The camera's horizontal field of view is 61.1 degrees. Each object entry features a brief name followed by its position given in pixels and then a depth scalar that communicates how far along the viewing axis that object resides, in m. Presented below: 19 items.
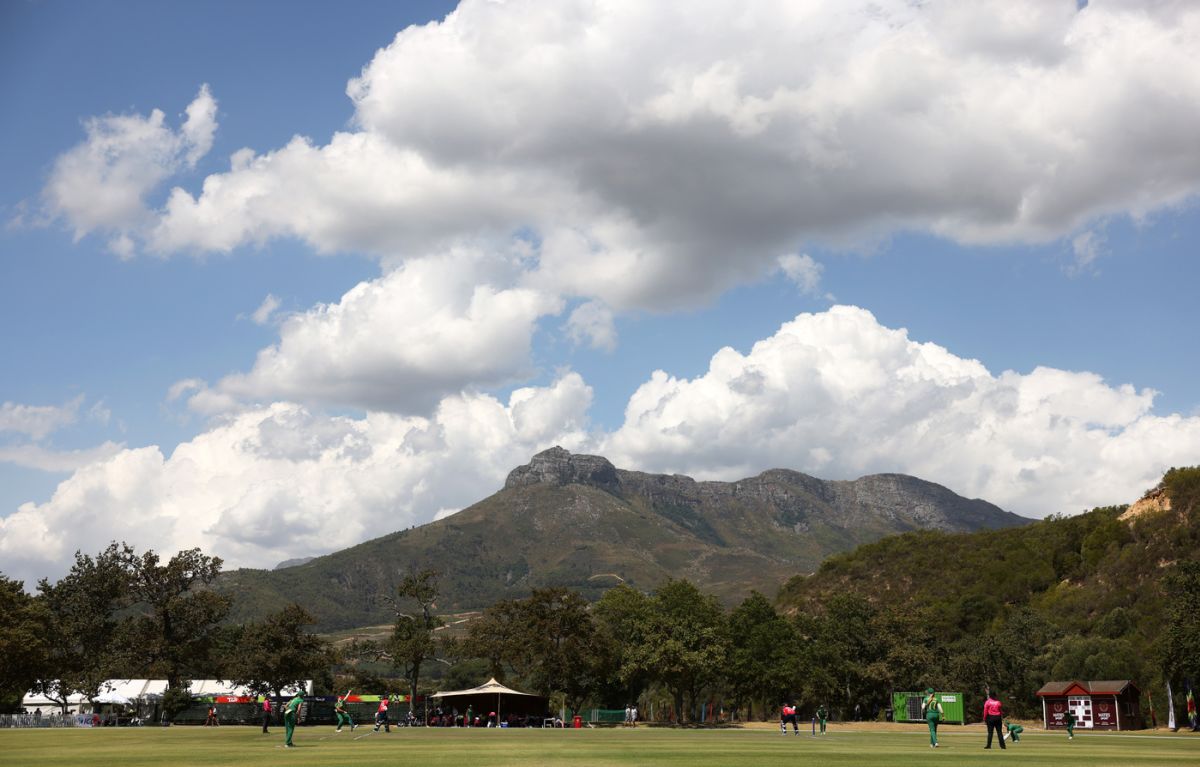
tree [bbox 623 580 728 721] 85.62
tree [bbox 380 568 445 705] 93.00
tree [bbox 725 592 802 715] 95.25
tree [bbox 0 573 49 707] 78.62
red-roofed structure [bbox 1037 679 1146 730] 71.78
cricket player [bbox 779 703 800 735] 61.16
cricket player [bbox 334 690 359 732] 52.50
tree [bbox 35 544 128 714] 99.25
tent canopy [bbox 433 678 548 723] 79.44
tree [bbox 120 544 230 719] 103.81
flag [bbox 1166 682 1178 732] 68.25
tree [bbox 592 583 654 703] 90.44
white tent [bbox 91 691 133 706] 90.94
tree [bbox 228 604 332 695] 93.44
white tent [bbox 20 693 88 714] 93.81
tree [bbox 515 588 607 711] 88.12
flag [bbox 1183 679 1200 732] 66.90
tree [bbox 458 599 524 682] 89.38
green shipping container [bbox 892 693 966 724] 86.69
